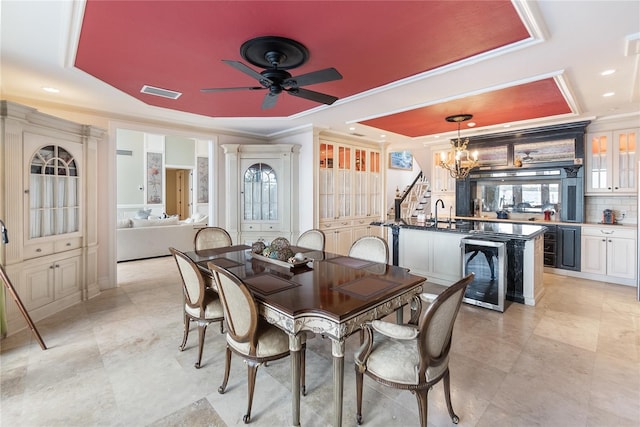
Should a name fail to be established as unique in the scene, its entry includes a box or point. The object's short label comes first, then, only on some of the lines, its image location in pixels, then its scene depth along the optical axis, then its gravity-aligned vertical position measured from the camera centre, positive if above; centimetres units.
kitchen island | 373 -56
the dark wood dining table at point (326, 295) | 164 -53
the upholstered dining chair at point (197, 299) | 237 -76
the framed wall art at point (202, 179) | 1025 +111
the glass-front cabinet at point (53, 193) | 333 +22
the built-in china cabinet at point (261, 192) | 548 +36
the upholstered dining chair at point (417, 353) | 155 -83
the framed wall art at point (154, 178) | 948 +106
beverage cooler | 354 -73
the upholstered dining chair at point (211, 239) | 367 -35
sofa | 609 -56
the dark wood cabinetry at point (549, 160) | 511 +96
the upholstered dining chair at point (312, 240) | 358 -36
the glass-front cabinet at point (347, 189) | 576 +46
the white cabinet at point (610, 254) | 454 -67
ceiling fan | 220 +123
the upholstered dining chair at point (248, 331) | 179 -79
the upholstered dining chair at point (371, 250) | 290 -39
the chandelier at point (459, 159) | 458 +83
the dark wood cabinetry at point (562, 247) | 499 -62
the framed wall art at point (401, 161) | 1151 +206
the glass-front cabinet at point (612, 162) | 478 +82
